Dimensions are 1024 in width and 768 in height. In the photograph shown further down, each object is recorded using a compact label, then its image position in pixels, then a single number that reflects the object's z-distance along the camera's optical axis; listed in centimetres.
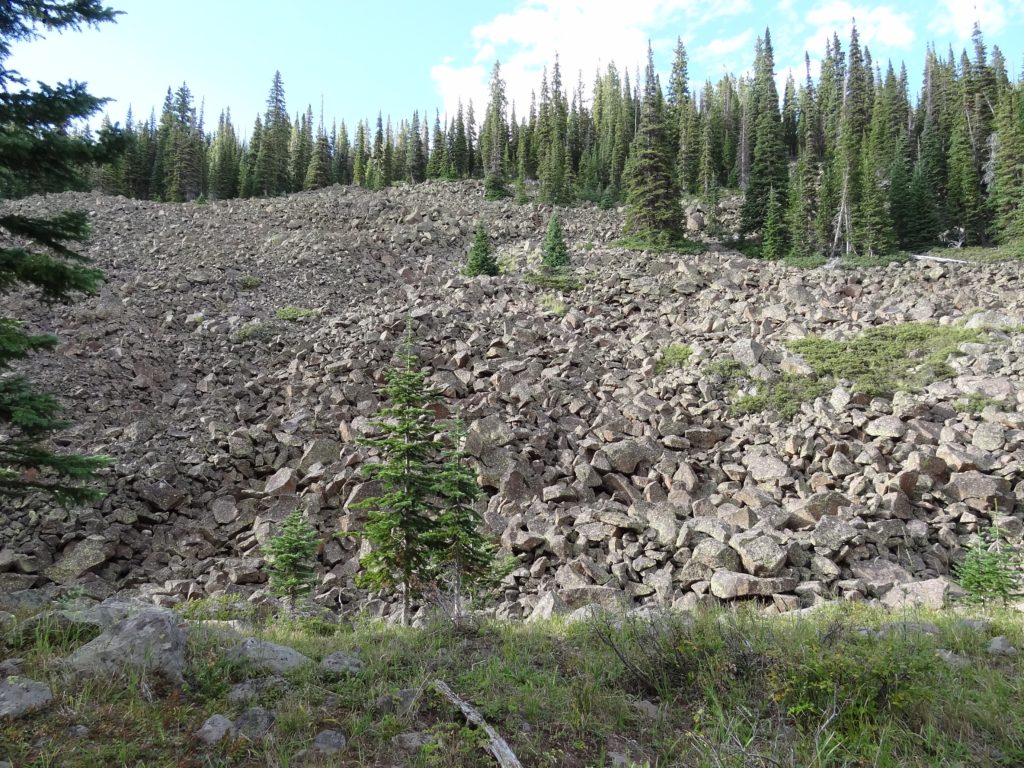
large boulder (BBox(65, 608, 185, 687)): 469
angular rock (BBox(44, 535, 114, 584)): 1127
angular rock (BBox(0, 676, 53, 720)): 396
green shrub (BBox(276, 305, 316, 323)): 2377
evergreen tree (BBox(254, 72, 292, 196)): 6575
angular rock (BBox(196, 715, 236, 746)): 398
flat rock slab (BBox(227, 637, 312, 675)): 523
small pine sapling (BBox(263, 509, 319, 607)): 991
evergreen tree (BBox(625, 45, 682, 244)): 3738
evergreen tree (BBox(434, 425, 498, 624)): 819
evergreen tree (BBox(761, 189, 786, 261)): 3828
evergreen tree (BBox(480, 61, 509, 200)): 5834
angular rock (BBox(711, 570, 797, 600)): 923
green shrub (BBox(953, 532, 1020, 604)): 819
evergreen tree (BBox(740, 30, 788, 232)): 4294
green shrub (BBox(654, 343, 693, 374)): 1897
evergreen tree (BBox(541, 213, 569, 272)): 3014
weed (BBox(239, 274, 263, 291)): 2702
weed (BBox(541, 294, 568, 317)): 2408
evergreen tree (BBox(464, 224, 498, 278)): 3014
